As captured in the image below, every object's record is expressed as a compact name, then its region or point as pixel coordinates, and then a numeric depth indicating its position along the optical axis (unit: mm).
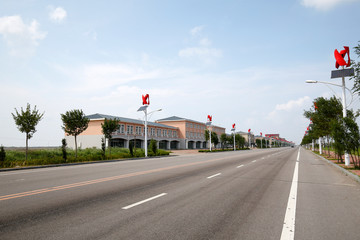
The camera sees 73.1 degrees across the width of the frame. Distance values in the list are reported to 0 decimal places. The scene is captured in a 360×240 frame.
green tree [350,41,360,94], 14581
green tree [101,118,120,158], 30906
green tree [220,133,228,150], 81188
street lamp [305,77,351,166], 17225
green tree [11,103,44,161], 22141
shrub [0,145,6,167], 19831
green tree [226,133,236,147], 87444
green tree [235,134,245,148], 96819
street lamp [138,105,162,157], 37156
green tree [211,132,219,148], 70594
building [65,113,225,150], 56328
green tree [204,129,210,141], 71312
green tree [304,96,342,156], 24688
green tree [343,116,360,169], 15360
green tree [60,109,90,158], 28016
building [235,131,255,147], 156100
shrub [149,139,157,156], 39622
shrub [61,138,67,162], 23109
